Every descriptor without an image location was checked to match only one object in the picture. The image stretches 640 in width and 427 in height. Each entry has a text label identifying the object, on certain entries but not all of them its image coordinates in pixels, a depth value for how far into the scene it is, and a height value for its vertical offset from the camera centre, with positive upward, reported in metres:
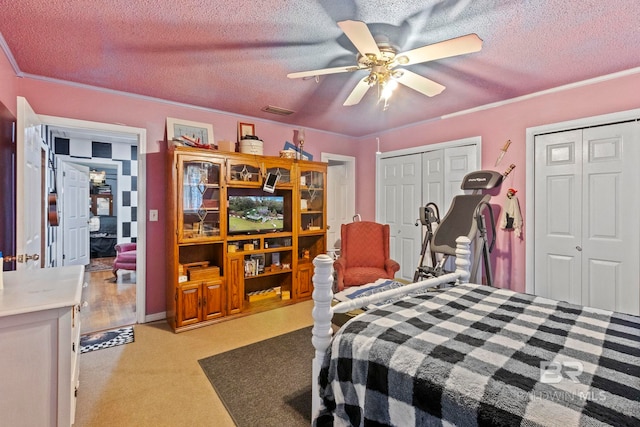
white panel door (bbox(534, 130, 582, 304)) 2.86 -0.04
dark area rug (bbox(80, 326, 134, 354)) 2.72 -1.20
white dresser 1.30 -0.64
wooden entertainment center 3.08 -0.25
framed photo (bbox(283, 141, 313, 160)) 4.23 +0.87
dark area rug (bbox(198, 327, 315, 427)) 1.85 -1.22
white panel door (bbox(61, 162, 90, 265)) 5.54 -0.05
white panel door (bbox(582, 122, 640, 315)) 2.57 -0.06
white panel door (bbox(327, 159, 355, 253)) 4.98 +0.26
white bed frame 1.35 -0.46
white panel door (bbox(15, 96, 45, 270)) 1.98 +0.20
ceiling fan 1.59 +0.93
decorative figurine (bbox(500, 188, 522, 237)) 3.18 -0.03
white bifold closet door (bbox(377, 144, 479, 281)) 3.75 +0.30
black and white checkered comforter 0.81 -0.49
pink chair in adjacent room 5.02 -0.82
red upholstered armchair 3.76 -0.44
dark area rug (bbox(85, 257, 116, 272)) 5.87 -1.08
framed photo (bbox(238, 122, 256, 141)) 3.79 +1.02
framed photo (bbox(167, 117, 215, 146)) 3.27 +0.90
